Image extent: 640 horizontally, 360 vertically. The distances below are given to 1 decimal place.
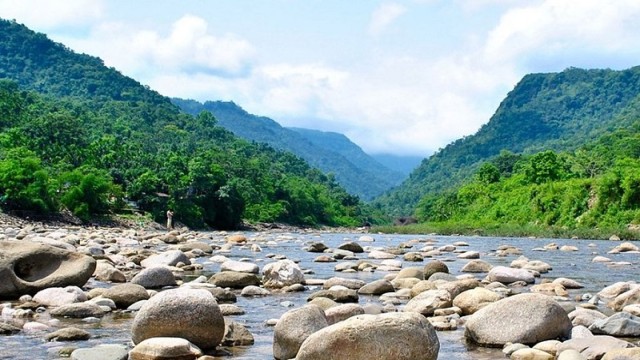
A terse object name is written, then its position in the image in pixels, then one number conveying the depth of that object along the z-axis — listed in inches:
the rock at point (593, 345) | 327.9
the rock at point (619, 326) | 386.3
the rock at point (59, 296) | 477.1
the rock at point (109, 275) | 641.6
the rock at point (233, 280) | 609.6
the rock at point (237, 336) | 376.8
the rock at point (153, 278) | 587.5
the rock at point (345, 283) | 596.9
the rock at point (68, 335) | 367.1
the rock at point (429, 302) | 466.3
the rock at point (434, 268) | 682.8
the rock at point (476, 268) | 805.1
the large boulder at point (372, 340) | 293.4
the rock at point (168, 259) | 776.5
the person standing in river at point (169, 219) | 2429.6
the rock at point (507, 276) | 666.8
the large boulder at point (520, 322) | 372.5
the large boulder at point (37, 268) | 509.4
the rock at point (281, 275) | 623.5
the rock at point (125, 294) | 484.1
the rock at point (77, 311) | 440.8
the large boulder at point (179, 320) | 354.6
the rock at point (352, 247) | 1167.6
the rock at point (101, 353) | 313.3
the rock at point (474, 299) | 467.6
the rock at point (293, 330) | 339.9
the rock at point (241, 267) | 695.7
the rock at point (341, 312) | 392.5
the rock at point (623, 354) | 301.1
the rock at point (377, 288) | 574.6
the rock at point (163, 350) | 325.1
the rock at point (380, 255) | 1051.9
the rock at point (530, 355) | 327.9
